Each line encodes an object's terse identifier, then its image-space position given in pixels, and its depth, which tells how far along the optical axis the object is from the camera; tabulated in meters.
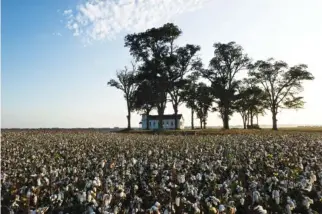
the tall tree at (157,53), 55.57
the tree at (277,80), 68.31
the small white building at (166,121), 94.84
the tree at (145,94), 59.75
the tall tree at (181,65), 57.50
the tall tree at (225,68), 63.03
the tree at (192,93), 62.31
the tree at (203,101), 70.62
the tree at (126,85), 74.62
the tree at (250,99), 66.39
